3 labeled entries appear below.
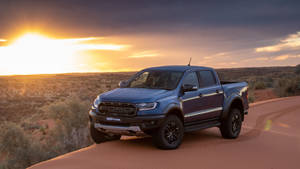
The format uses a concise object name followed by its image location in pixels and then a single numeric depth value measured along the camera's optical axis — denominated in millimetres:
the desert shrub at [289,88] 35844
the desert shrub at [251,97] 30939
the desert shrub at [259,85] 43512
